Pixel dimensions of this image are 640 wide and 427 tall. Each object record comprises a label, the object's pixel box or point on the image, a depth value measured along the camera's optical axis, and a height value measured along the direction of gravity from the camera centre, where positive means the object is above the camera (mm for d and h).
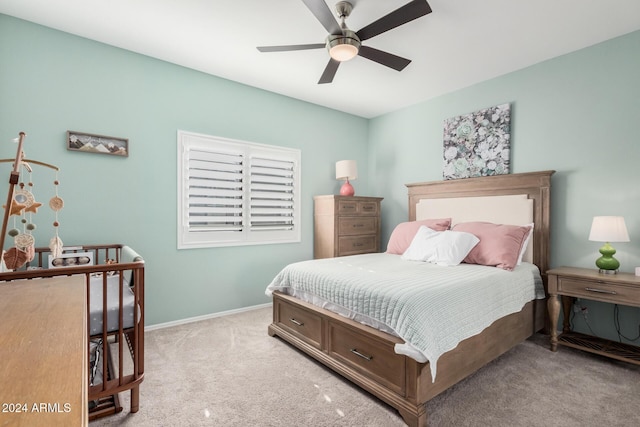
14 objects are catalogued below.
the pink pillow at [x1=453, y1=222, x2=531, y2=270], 2803 -296
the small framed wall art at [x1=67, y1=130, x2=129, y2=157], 2785 +602
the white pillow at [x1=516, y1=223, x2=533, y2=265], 2871 -290
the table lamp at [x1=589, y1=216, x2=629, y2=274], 2502 -175
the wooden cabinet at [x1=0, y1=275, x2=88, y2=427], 413 -263
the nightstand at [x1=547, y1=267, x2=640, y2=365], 2375 -638
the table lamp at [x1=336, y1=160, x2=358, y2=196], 4348 +533
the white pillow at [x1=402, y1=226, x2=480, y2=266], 2941 -333
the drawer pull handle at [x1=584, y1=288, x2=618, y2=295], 2419 -599
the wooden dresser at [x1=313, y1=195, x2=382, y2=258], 4152 -186
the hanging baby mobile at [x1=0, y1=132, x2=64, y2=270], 1479 -144
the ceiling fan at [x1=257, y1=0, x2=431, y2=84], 1977 +1248
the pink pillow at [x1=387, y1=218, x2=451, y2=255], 3592 -224
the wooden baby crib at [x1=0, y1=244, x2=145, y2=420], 1645 -646
